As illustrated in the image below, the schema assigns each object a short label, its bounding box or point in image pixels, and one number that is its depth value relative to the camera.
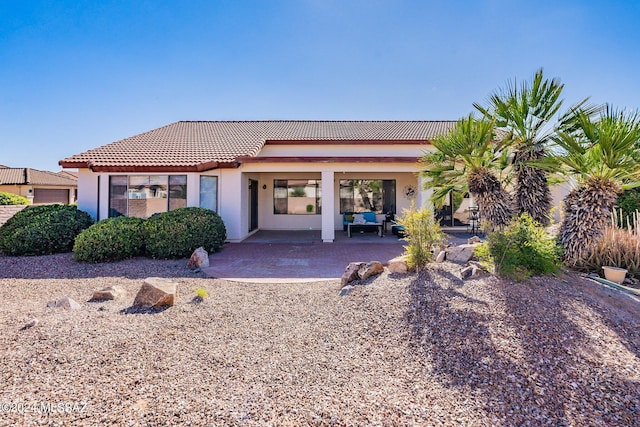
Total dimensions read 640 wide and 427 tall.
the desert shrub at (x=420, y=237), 5.83
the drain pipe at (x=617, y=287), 5.74
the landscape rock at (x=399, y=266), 5.96
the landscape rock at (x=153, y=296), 5.22
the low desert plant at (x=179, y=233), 9.08
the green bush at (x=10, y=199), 20.55
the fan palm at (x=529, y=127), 5.96
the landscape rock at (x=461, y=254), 6.50
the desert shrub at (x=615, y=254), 6.94
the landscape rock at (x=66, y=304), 5.13
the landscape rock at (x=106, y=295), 5.68
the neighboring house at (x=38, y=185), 31.23
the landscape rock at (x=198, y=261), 8.16
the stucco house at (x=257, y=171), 11.90
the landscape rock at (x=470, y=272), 5.34
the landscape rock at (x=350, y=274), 6.18
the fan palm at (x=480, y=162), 5.92
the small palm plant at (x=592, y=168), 4.83
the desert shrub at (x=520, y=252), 4.92
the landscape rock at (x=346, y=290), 5.62
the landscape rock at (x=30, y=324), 4.23
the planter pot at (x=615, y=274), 6.45
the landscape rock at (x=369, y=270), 6.07
